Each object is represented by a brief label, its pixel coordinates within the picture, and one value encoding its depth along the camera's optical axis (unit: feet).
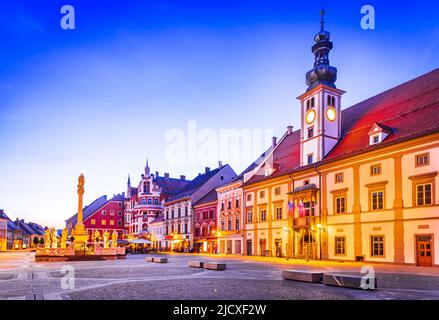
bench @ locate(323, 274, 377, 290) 42.04
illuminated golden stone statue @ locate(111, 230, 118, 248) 128.91
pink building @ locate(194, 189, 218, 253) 195.83
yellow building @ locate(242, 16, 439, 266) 90.12
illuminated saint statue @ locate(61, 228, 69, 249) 125.13
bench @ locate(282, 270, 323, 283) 47.91
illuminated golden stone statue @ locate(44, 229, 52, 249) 125.18
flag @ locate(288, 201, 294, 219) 126.82
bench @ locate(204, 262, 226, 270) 70.59
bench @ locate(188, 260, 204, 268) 75.98
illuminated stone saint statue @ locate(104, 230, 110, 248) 135.01
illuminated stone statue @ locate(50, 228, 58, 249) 126.21
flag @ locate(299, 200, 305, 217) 124.36
